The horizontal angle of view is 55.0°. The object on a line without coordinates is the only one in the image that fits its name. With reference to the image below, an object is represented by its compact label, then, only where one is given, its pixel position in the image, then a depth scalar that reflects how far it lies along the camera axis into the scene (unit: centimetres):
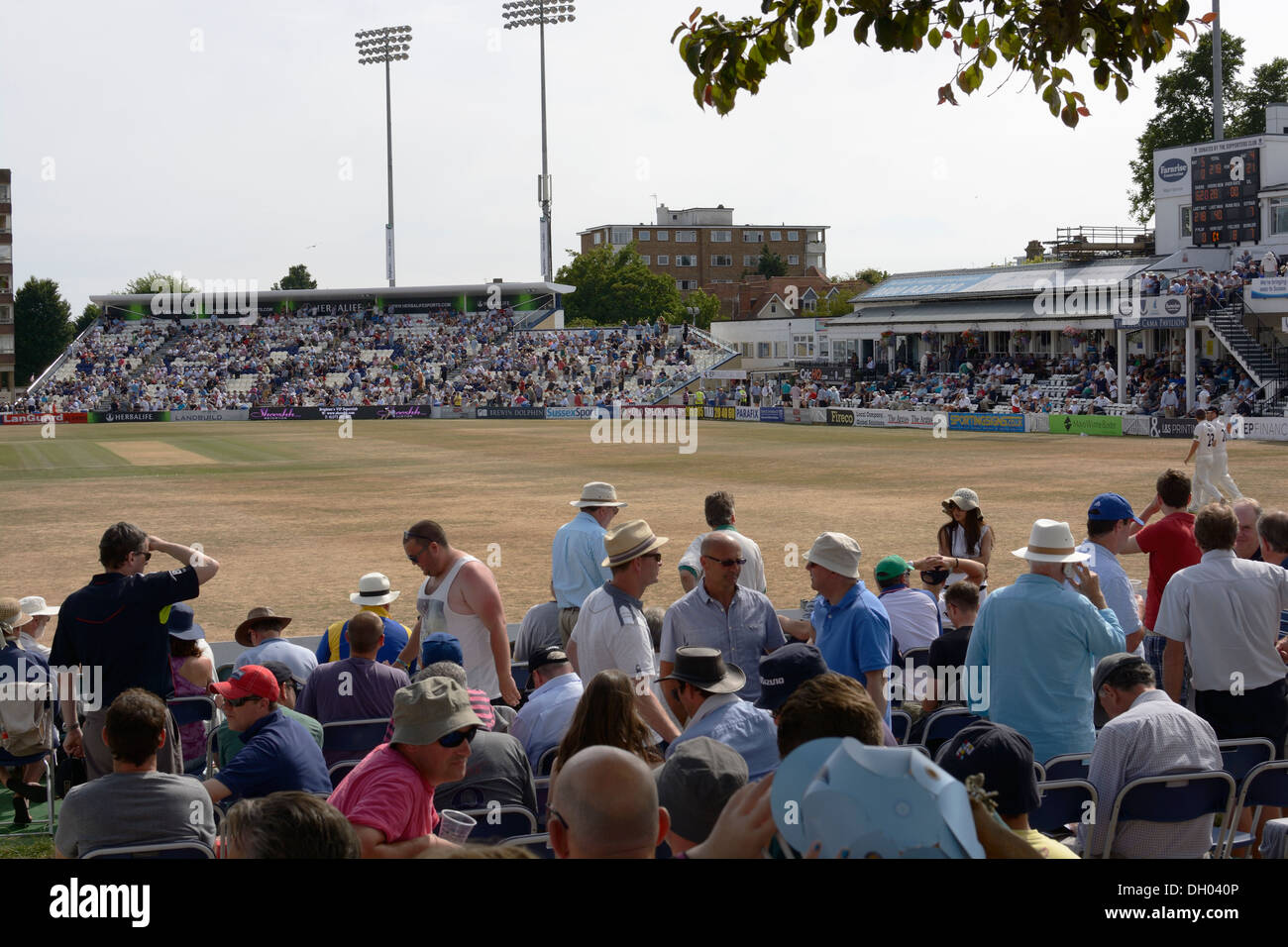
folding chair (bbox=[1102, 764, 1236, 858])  491
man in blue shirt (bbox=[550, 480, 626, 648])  884
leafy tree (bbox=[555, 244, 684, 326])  12081
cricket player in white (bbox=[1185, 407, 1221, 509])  2002
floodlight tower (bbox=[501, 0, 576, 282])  7606
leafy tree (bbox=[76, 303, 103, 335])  13125
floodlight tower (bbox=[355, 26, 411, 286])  8138
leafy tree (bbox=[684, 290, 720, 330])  12450
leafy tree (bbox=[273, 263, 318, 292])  16600
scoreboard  5344
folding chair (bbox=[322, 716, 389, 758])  654
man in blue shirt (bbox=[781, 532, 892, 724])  630
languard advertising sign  7019
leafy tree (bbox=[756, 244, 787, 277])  14184
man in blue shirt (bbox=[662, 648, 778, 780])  498
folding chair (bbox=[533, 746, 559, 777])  598
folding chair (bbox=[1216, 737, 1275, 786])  575
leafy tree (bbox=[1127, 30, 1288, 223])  7250
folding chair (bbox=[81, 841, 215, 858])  430
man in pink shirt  433
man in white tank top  757
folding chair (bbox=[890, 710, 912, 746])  682
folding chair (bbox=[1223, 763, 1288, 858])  544
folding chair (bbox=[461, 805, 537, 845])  509
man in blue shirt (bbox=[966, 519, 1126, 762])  596
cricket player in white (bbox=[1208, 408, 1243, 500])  2055
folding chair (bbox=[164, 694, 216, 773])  738
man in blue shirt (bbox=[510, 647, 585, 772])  621
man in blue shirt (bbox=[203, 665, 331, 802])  528
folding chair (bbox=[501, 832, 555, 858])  443
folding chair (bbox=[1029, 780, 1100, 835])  506
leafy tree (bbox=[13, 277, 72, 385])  11088
